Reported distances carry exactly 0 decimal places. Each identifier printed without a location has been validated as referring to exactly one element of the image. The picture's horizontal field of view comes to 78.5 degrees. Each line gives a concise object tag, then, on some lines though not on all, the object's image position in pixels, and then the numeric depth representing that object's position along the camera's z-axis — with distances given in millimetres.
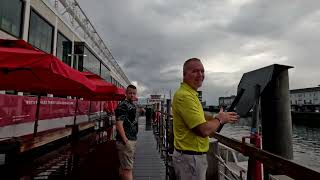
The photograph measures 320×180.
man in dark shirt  3289
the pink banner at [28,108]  5917
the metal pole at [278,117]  1519
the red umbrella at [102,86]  6596
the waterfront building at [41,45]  6367
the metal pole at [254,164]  1555
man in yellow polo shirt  1622
